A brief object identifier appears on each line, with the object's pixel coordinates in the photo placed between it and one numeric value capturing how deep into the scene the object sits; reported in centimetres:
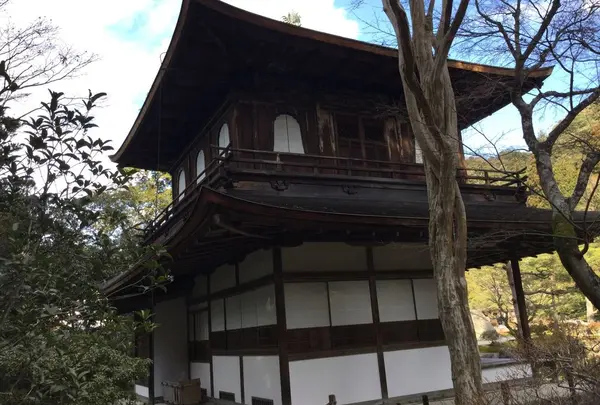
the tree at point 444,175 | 633
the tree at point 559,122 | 792
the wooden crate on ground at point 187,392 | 1127
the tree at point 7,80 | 348
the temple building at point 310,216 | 829
